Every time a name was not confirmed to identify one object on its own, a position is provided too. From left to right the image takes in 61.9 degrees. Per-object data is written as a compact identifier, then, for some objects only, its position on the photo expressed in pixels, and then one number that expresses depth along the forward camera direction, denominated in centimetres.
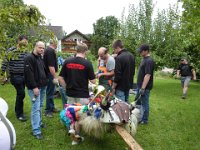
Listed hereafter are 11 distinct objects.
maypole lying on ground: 270
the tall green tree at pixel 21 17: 147
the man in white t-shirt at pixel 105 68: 393
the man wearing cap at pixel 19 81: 377
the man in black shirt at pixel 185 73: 677
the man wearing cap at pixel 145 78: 383
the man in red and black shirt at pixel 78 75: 315
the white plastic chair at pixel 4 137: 182
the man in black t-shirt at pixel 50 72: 393
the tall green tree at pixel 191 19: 402
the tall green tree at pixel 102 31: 3239
